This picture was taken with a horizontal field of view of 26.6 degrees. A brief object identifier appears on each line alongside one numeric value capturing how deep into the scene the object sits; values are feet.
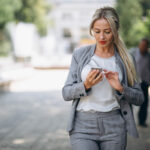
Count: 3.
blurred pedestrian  21.13
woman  7.95
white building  200.85
